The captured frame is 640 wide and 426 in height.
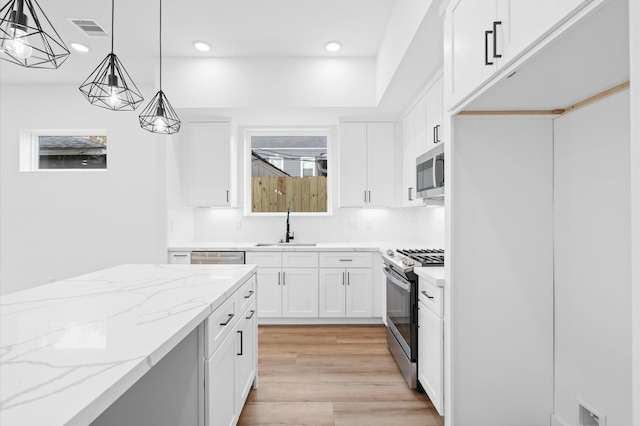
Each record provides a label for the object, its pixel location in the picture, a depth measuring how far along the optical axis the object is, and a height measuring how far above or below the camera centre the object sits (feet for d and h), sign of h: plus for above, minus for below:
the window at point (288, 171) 14.60 +1.96
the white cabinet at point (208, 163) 12.94 +2.02
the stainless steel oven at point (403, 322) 7.65 -2.72
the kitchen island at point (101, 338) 2.25 -1.22
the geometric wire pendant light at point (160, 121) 6.99 +2.03
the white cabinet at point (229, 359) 4.62 -2.43
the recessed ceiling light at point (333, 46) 10.58 +5.50
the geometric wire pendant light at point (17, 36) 3.94 +2.19
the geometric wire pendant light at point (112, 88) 5.74 +2.25
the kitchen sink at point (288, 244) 12.93 -1.20
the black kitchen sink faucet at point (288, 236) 13.88 -0.90
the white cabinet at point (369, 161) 13.03 +2.13
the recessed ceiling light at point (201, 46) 10.61 +5.49
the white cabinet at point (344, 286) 12.28 -2.64
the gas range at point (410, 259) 7.79 -1.11
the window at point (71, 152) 13.89 +2.62
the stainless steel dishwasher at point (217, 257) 12.10 -1.56
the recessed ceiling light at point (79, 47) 10.66 +5.45
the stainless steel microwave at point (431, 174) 7.78 +1.07
